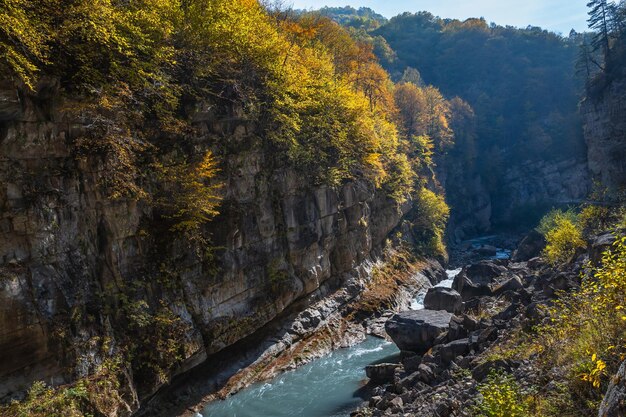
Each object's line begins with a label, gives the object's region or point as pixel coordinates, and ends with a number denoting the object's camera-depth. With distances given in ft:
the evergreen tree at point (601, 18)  181.34
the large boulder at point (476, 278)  104.06
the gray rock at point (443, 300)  96.02
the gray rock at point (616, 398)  20.38
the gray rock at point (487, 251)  172.43
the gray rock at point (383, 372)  67.97
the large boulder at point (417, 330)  77.10
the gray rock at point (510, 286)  94.94
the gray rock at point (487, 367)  43.98
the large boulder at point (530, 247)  145.89
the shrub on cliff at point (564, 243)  96.68
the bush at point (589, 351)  27.55
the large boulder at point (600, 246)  63.41
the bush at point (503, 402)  28.96
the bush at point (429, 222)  156.15
